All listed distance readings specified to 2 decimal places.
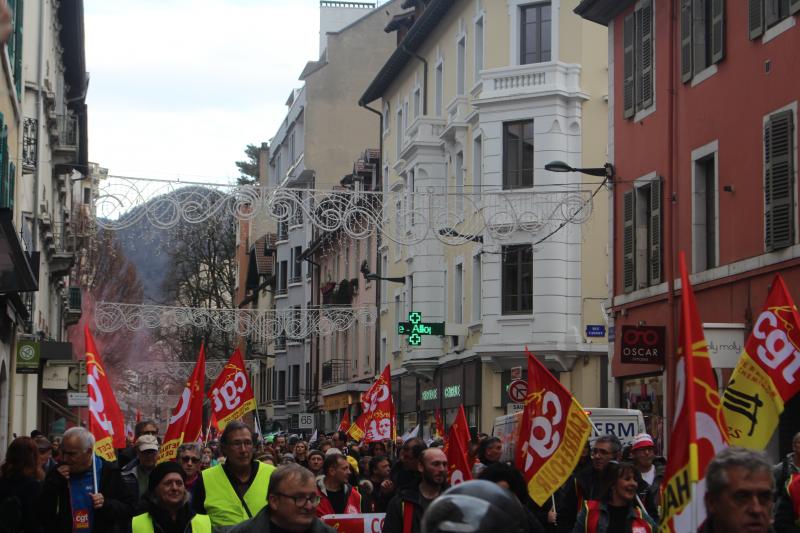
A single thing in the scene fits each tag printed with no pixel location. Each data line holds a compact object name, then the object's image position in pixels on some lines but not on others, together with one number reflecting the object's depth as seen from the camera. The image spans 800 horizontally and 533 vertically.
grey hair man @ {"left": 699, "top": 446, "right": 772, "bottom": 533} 5.38
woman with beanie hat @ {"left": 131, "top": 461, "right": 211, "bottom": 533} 9.04
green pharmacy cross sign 36.12
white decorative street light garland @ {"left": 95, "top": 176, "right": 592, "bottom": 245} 24.98
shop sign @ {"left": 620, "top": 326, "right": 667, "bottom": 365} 23.66
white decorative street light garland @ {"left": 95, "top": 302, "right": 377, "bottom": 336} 41.81
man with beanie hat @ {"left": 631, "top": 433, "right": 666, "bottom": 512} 13.26
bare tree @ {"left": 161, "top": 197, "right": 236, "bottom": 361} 81.00
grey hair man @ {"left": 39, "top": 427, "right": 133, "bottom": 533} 10.34
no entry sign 28.88
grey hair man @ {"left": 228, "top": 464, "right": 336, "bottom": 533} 7.32
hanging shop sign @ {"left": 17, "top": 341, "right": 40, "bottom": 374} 27.19
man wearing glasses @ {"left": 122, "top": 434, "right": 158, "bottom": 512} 13.04
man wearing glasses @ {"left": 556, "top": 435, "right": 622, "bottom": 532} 11.96
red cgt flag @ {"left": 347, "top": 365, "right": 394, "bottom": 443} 27.92
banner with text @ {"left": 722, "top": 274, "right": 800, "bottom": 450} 9.38
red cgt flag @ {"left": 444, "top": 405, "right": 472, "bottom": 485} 12.25
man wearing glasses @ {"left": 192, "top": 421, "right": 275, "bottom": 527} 9.59
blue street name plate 30.50
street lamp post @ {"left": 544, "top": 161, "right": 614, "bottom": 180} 24.33
